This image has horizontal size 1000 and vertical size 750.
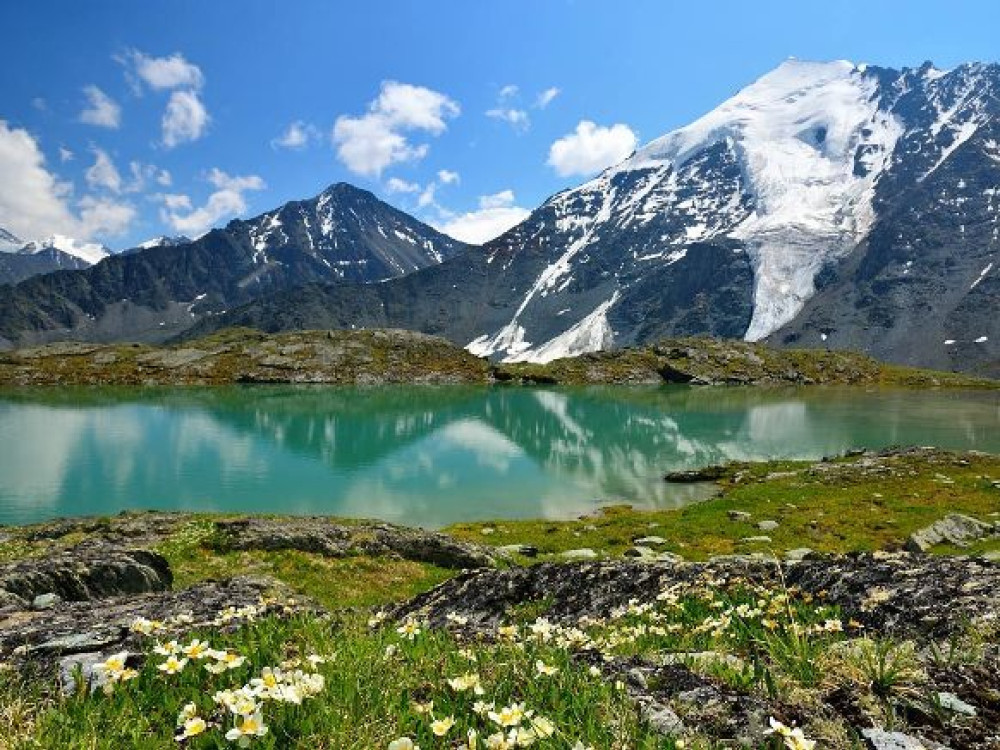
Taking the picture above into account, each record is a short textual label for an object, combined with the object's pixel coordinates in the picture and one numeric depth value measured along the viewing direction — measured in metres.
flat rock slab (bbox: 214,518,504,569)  29.66
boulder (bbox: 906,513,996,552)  31.08
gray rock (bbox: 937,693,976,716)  4.80
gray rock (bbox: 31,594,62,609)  13.41
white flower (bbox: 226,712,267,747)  3.45
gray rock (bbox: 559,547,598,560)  32.72
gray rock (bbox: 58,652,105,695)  5.26
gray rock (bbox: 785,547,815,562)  26.90
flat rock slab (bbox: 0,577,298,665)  7.19
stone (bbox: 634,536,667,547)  37.97
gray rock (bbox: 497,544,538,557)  35.78
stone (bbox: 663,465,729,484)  69.31
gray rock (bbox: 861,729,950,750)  4.27
